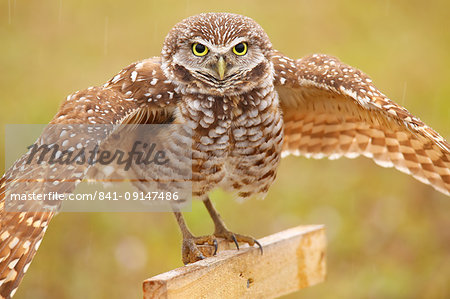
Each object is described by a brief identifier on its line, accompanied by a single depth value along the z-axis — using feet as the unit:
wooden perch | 14.19
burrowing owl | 17.17
